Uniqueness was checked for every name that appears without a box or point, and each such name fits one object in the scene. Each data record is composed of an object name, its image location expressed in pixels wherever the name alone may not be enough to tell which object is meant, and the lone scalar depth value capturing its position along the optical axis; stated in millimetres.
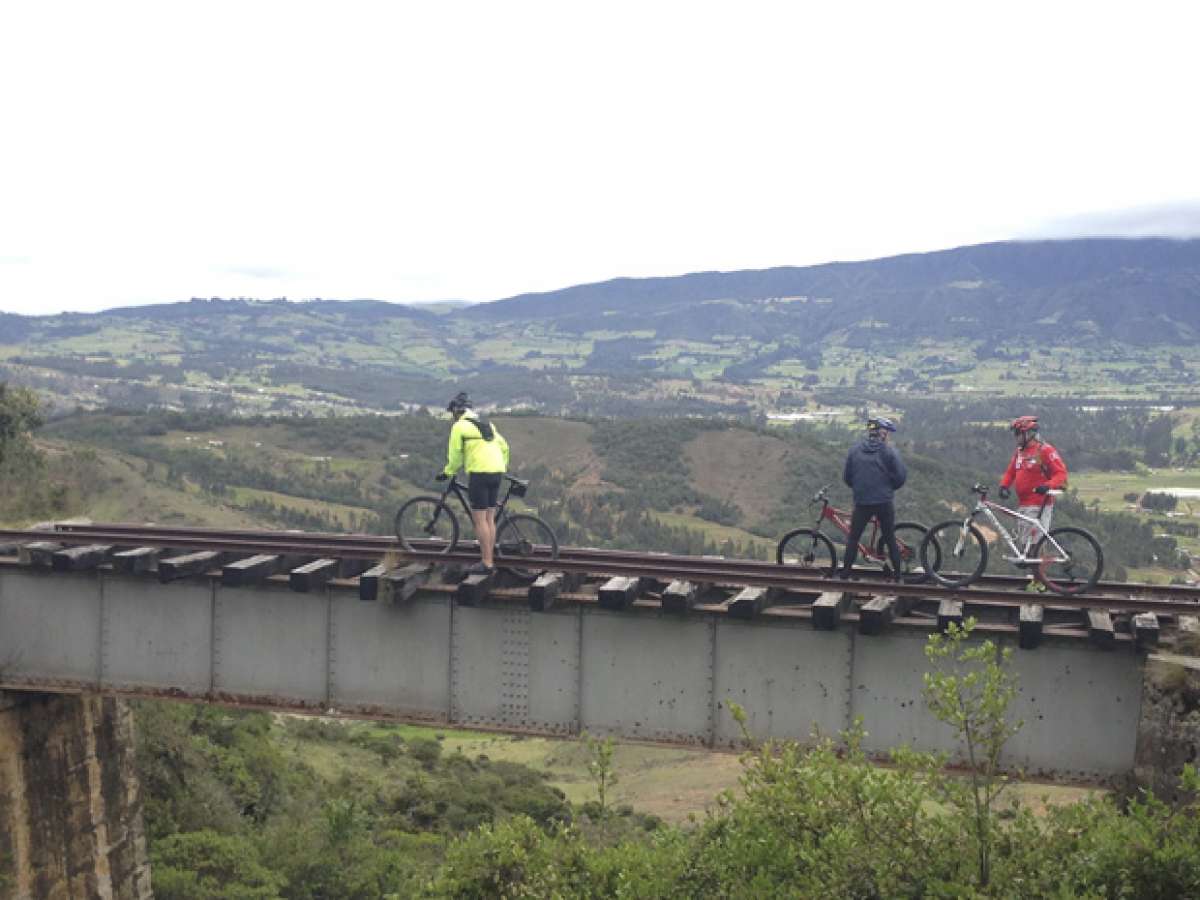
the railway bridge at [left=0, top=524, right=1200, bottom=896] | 12039
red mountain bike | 14305
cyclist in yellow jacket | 14078
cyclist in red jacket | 13680
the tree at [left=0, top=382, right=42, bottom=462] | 46406
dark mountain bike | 15312
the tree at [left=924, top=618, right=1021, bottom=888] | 8586
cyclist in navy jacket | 13758
